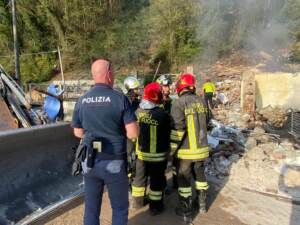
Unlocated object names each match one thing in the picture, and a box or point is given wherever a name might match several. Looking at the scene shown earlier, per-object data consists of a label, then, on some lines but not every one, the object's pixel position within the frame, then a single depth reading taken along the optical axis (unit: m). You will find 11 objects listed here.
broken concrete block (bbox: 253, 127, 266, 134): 4.92
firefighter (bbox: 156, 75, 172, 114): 3.62
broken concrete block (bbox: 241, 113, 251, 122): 6.52
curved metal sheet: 2.46
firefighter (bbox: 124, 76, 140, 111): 3.24
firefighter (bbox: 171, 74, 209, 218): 2.59
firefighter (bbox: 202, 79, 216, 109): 8.05
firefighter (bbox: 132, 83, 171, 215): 2.62
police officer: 1.81
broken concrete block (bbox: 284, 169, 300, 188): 3.36
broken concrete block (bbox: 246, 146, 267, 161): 3.83
